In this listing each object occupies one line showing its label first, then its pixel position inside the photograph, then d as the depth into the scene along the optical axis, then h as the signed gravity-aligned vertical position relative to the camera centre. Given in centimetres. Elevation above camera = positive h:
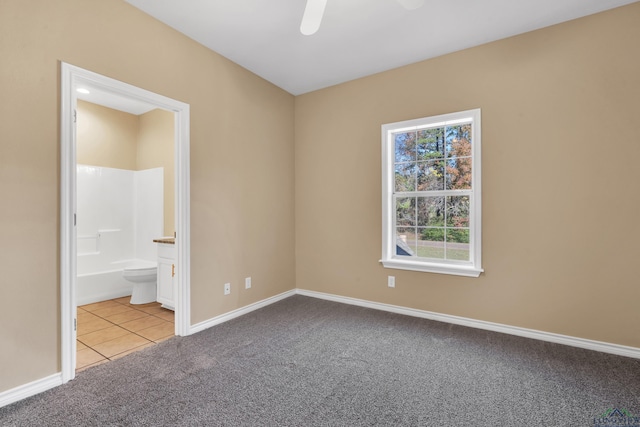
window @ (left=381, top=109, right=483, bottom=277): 295 +22
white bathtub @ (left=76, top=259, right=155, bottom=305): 379 -95
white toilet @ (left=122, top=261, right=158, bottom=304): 363 -83
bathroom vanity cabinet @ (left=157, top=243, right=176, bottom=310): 338 -69
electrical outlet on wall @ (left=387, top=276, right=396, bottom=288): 337 -76
